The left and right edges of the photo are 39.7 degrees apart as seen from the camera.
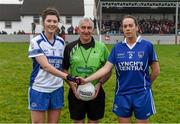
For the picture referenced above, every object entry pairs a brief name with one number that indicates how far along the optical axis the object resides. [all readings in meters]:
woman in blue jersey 3.21
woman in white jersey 3.19
